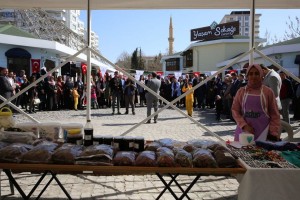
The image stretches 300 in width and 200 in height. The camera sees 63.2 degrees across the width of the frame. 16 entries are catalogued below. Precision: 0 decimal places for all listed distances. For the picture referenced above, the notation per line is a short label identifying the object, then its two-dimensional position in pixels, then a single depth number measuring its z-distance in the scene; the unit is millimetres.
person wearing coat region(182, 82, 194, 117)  10511
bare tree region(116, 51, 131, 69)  66227
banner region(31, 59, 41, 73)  16675
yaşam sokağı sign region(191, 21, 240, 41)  33529
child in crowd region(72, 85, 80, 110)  13119
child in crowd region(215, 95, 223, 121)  9998
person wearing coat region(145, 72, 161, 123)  9680
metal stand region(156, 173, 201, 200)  2068
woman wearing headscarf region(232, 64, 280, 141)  2939
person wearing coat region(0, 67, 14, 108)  8989
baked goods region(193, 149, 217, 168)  2015
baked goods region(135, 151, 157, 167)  2017
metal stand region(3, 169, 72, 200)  2121
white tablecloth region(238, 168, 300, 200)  1935
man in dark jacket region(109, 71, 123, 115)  12034
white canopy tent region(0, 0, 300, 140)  3475
